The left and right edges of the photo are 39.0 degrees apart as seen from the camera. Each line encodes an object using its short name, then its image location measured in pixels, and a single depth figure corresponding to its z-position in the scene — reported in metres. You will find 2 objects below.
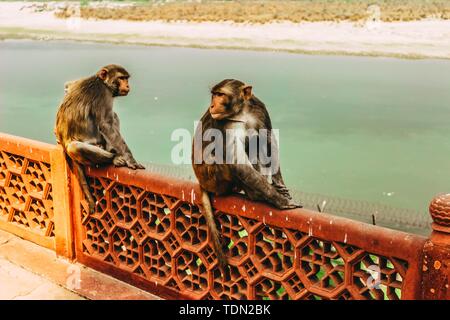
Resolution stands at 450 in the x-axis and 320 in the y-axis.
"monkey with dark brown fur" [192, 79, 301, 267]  3.21
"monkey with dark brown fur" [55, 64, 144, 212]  3.85
